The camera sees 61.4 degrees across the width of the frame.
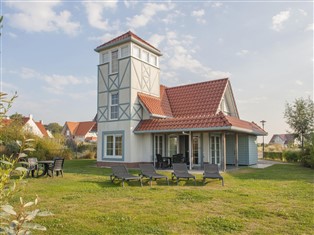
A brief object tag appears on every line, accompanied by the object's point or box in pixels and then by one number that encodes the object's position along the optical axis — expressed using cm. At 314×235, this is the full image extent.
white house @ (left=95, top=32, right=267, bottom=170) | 1905
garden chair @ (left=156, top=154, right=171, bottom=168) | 1845
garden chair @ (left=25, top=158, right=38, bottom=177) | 1352
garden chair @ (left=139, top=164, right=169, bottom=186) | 1183
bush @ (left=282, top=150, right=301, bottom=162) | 2643
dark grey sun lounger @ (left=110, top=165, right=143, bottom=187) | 1154
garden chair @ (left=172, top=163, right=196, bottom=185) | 1198
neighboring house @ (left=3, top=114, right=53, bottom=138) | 5270
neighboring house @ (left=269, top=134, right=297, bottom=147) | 9890
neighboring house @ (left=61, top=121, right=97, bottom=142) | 6083
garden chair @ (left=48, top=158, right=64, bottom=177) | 1384
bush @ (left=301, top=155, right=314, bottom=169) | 1990
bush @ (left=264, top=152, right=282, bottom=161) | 3085
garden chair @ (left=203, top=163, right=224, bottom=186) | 1178
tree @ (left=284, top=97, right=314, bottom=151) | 2997
